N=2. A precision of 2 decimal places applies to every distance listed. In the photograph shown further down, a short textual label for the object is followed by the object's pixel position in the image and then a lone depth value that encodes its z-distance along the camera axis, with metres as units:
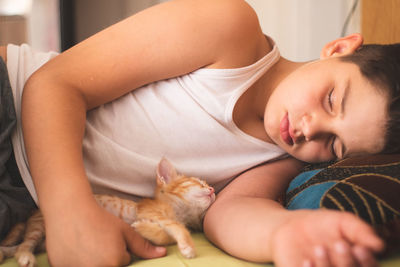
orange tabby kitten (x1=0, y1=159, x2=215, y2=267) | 0.77
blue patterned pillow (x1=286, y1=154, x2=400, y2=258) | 0.67
